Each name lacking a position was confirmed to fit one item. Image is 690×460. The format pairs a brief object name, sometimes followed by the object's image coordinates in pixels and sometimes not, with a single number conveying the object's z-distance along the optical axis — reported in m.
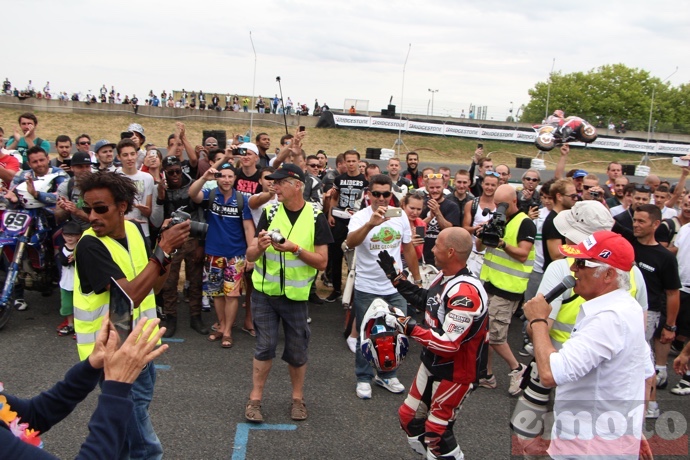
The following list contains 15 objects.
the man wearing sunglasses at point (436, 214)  7.30
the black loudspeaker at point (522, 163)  26.86
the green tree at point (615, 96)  70.88
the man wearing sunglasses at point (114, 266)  3.01
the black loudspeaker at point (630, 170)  27.08
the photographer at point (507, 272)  5.35
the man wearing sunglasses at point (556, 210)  5.40
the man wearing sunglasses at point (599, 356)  2.57
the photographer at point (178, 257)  6.40
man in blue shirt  6.32
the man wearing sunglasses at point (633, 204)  6.70
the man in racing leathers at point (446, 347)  3.36
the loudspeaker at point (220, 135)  10.75
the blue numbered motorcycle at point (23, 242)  6.18
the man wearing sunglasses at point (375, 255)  5.15
